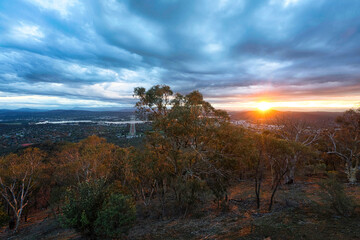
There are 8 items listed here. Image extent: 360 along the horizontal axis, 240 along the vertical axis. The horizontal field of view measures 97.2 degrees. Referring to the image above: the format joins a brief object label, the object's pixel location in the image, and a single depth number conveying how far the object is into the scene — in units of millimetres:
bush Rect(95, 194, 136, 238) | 8445
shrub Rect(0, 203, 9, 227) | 16133
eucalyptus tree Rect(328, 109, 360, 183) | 16609
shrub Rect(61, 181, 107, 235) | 8812
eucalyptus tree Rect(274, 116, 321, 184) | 17938
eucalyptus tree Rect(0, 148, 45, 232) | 17609
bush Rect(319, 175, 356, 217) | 8758
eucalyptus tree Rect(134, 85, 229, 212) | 10719
